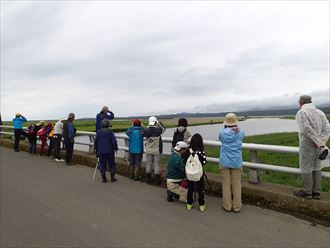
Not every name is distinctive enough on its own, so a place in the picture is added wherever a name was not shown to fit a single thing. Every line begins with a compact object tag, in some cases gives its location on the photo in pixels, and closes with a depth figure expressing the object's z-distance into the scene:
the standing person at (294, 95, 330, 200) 4.98
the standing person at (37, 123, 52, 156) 13.66
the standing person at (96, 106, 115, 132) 9.99
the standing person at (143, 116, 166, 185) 7.73
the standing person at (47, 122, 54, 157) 12.75
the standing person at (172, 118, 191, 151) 7.05
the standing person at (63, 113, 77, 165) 11.09
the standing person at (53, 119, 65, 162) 12.08
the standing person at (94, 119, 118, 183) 8.27
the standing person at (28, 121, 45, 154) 14.04
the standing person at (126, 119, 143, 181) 8.10
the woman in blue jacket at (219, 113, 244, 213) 5.57
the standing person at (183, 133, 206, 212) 5.71
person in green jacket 6.24
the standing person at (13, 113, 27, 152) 14.91
